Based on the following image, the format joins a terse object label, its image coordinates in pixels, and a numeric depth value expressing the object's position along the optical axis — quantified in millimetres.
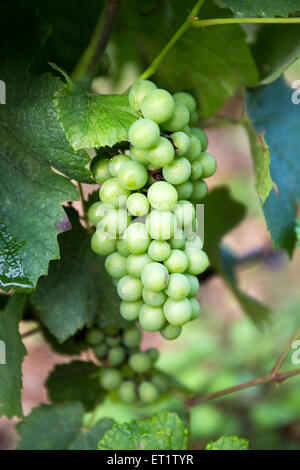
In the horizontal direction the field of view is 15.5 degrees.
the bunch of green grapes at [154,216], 538
